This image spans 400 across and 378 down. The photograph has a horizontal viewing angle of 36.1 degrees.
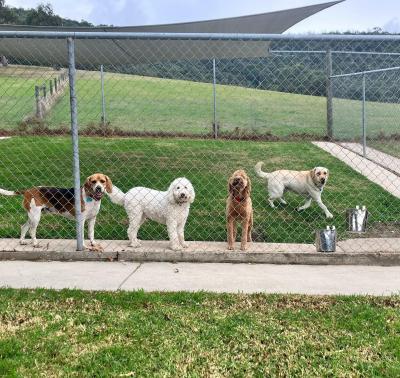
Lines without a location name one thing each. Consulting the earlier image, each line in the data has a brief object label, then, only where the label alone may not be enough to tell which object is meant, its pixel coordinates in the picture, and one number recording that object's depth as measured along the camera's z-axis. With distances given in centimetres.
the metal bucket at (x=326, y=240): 575
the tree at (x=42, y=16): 2306
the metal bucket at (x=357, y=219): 660
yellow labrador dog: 766
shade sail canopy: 727
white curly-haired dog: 589
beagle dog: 590
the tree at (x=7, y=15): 2761
